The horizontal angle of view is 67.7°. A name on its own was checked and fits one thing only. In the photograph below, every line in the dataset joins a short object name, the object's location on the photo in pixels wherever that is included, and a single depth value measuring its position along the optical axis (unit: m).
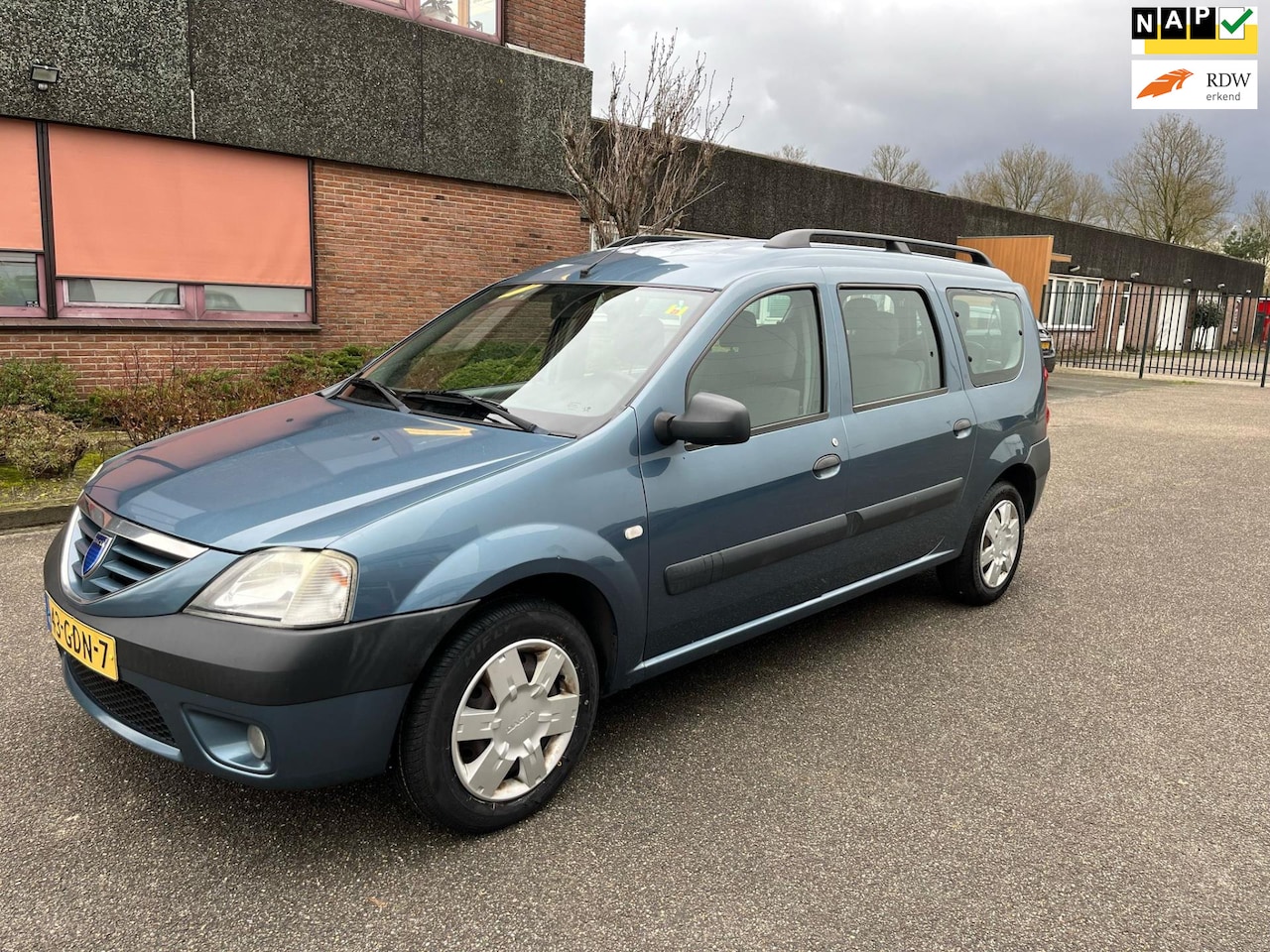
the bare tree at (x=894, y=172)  43.59
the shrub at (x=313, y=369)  9.82
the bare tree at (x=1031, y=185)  42.81
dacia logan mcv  2.44
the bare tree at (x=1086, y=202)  42.50
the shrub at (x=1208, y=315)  35.25
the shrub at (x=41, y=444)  6.37
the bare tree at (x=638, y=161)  9.98
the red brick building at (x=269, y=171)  8.61
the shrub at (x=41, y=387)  8.18
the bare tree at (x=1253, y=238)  47.41
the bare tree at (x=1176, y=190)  38.47
